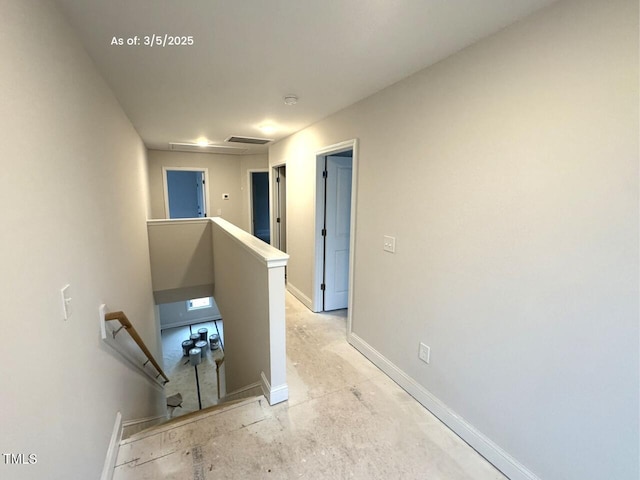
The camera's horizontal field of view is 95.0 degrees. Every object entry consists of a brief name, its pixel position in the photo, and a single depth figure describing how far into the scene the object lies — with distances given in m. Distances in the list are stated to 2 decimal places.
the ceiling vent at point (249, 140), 4.24
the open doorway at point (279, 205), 4.84
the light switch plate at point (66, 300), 1.12
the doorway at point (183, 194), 8.26
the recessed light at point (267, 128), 3.43
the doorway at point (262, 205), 8.22
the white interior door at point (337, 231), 3.45
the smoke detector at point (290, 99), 2.43
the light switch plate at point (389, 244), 2.24
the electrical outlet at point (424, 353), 2.00
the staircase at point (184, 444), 1.53
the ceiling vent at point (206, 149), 4.98
